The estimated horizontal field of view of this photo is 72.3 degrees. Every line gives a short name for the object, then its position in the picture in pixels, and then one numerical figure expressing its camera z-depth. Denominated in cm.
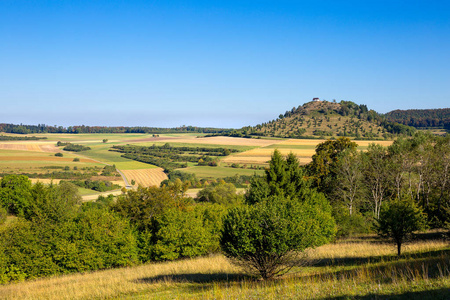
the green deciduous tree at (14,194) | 7269
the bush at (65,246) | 3309
